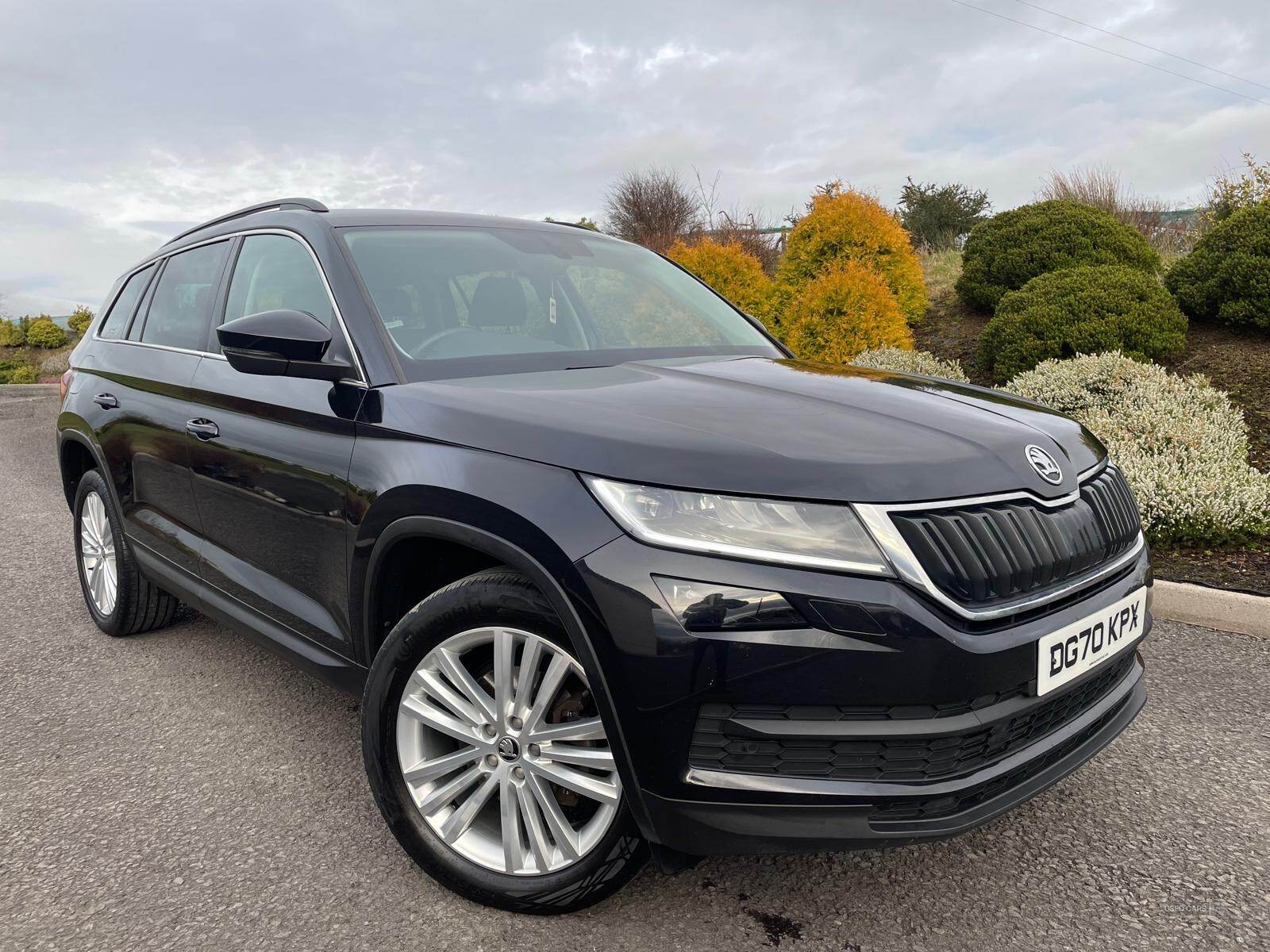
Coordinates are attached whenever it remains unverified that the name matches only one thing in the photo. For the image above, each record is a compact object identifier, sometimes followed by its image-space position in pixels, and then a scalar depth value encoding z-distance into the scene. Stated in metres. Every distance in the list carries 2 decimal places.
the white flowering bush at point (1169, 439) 4.69
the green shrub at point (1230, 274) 7.81
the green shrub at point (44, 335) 36.38
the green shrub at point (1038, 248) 9.44
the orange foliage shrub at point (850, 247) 10.00
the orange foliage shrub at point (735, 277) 10.72
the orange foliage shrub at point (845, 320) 8.51
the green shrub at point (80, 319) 32.84
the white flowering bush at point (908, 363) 7.51
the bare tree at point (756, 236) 15.78
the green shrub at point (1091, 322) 7.63
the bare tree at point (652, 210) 19.52
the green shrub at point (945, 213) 20.88
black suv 1.74
